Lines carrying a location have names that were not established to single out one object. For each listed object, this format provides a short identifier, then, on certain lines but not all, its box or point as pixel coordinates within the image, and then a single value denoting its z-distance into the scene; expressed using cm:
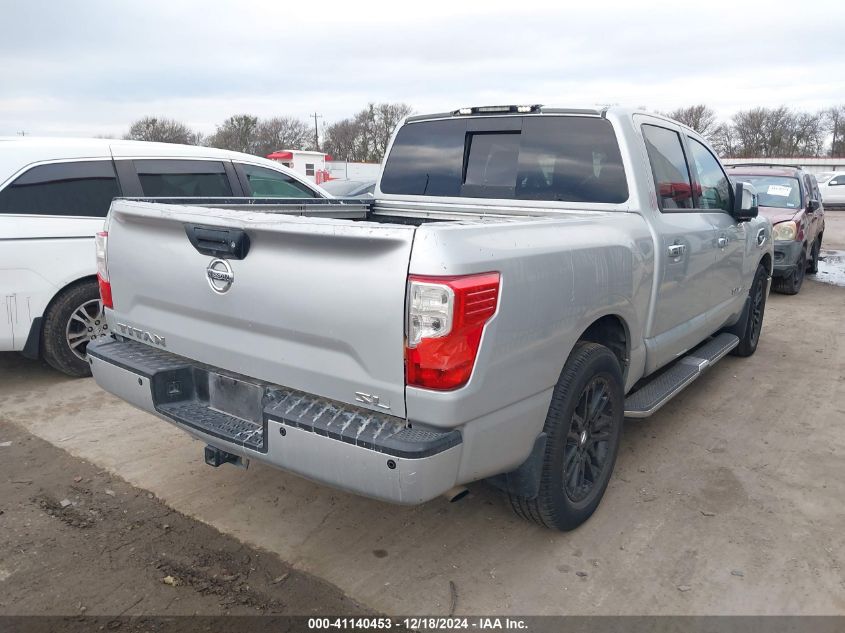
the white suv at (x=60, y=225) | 490
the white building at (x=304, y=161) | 3033
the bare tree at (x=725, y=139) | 6331
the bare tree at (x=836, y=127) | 6494
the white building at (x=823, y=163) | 4782
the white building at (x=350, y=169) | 3394
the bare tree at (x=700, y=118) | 6209
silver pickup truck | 223
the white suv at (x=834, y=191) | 2573
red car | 908
